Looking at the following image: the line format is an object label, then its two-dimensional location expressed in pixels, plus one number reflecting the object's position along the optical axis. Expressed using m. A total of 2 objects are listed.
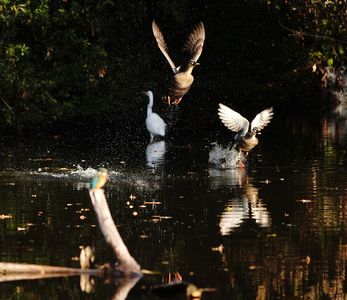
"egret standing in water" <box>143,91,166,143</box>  47.78
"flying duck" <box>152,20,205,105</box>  37.62
